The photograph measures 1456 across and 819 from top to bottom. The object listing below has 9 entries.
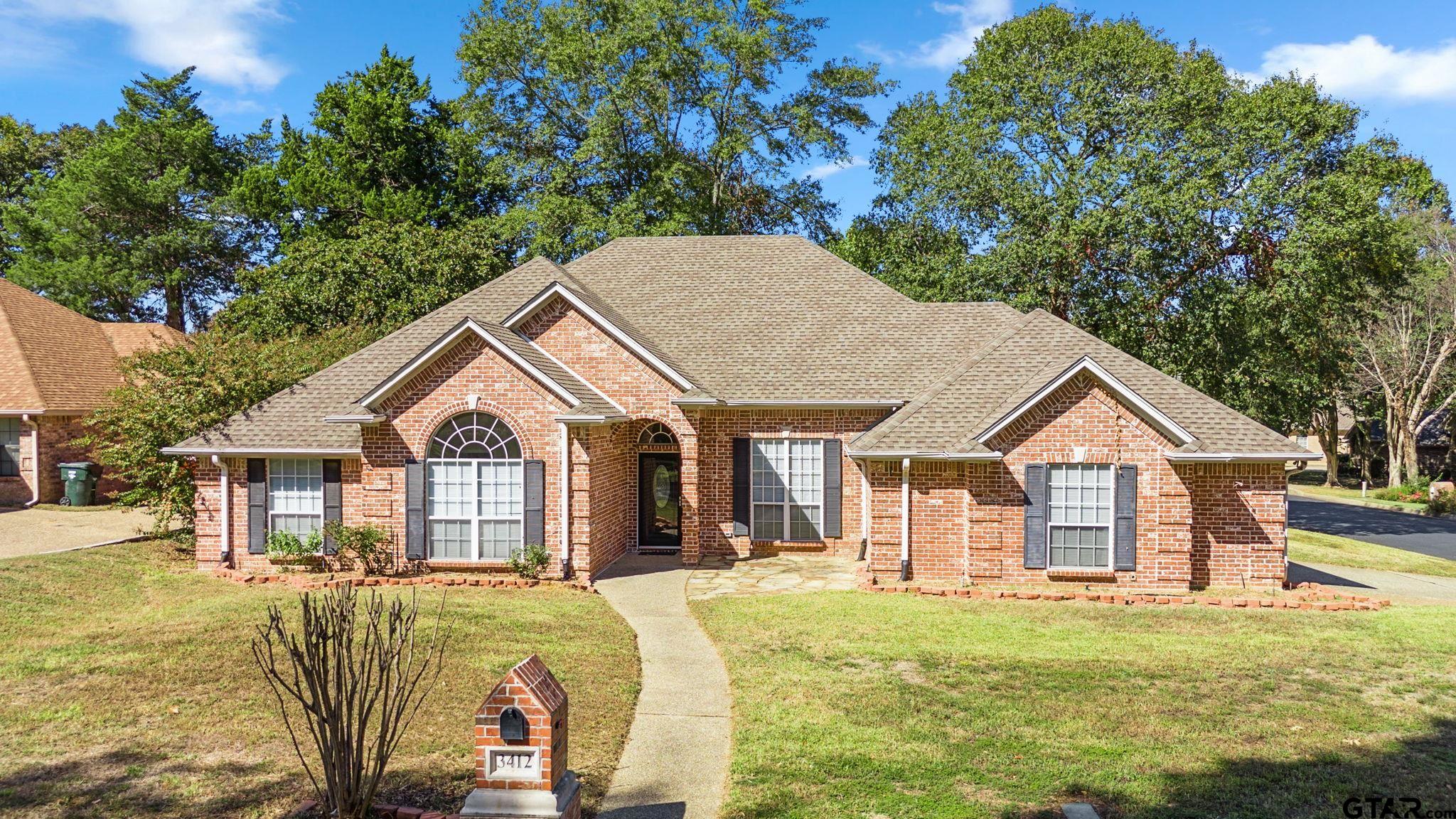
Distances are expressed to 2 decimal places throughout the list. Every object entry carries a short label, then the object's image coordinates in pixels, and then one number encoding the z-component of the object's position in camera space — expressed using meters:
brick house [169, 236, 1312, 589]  14.91
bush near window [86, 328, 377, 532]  17.66
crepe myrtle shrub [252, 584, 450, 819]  5.57
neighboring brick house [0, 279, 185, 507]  24.64
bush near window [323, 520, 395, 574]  15.50
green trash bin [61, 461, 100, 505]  24.44
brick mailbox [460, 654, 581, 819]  5.66
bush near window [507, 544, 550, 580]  15.23
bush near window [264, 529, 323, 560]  16.08
